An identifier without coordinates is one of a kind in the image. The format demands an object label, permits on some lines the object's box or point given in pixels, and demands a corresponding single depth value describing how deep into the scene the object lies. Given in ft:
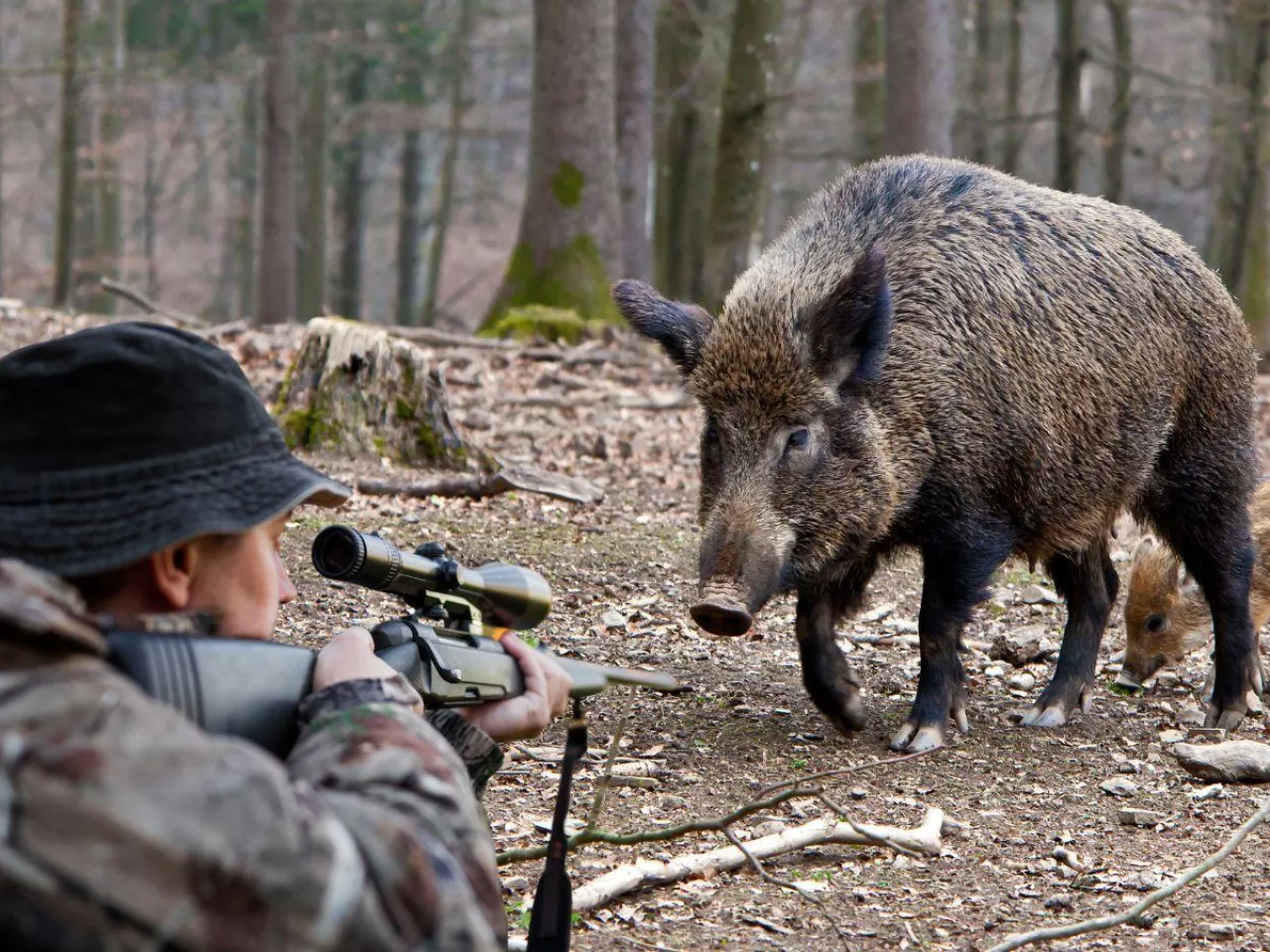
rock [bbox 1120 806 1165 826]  30.40
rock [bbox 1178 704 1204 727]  40.07
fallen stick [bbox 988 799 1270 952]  21.81
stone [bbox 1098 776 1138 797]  32.68
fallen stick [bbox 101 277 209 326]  84.94
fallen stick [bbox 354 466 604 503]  51.70
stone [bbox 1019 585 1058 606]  50.93
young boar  45.27
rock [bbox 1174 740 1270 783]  33.14
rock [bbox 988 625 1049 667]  44.60
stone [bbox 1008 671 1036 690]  42.63
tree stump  54.24
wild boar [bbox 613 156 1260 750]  34.50
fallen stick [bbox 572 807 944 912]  23.72
